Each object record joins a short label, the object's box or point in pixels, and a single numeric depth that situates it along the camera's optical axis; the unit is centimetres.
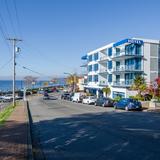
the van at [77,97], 3455
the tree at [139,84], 2743
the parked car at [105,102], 2554
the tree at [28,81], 8383
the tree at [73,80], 5985
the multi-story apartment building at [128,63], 3082
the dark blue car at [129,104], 2095
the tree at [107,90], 3569
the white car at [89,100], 2970
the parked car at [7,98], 4349
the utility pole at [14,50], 2700
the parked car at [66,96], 4066
